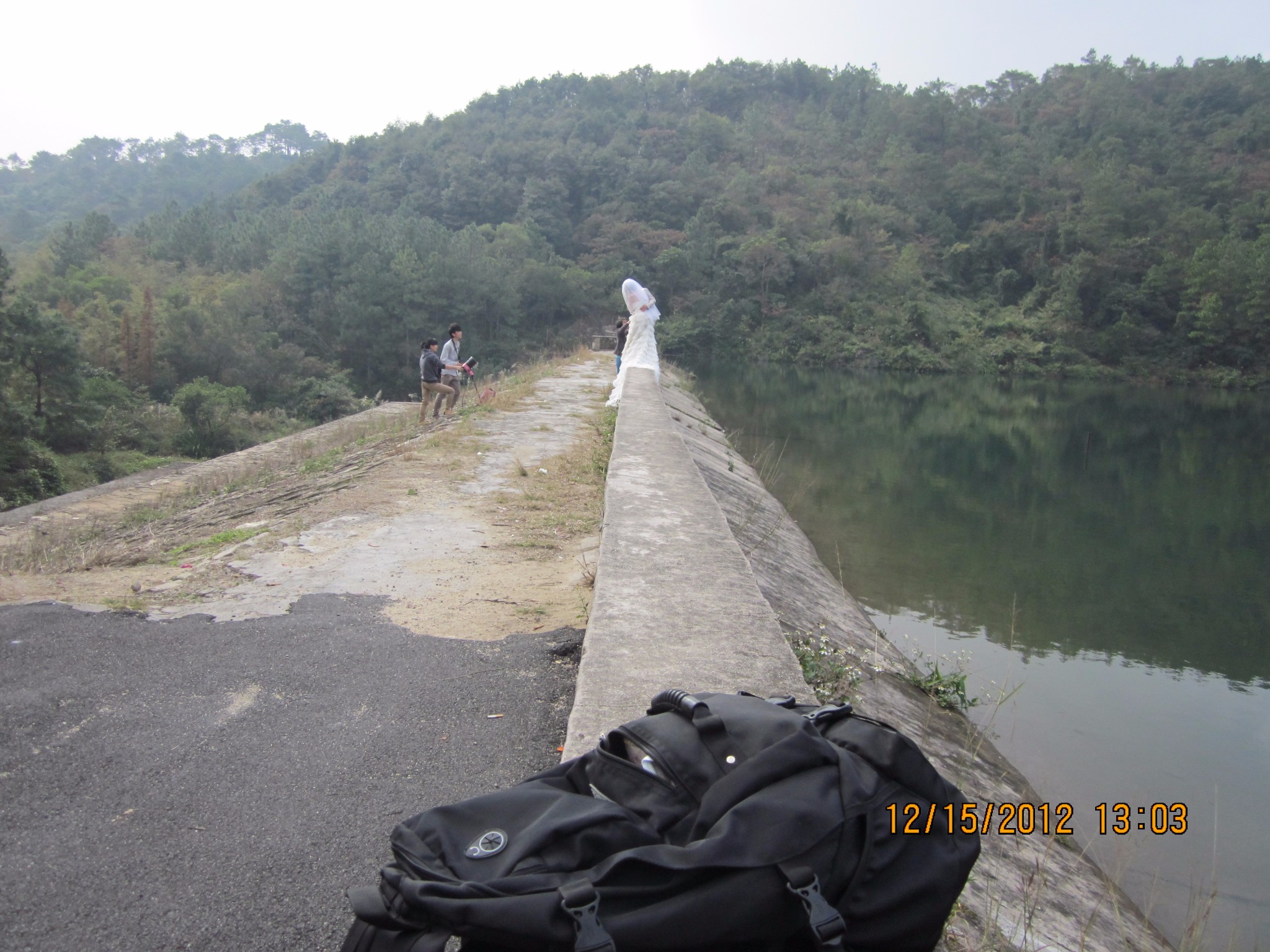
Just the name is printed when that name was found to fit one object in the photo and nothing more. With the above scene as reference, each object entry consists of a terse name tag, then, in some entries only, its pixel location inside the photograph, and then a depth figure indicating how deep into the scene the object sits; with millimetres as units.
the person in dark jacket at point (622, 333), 17194
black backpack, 1451
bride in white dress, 13039
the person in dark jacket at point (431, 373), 13266
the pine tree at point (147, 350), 34031
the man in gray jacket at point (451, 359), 13516
